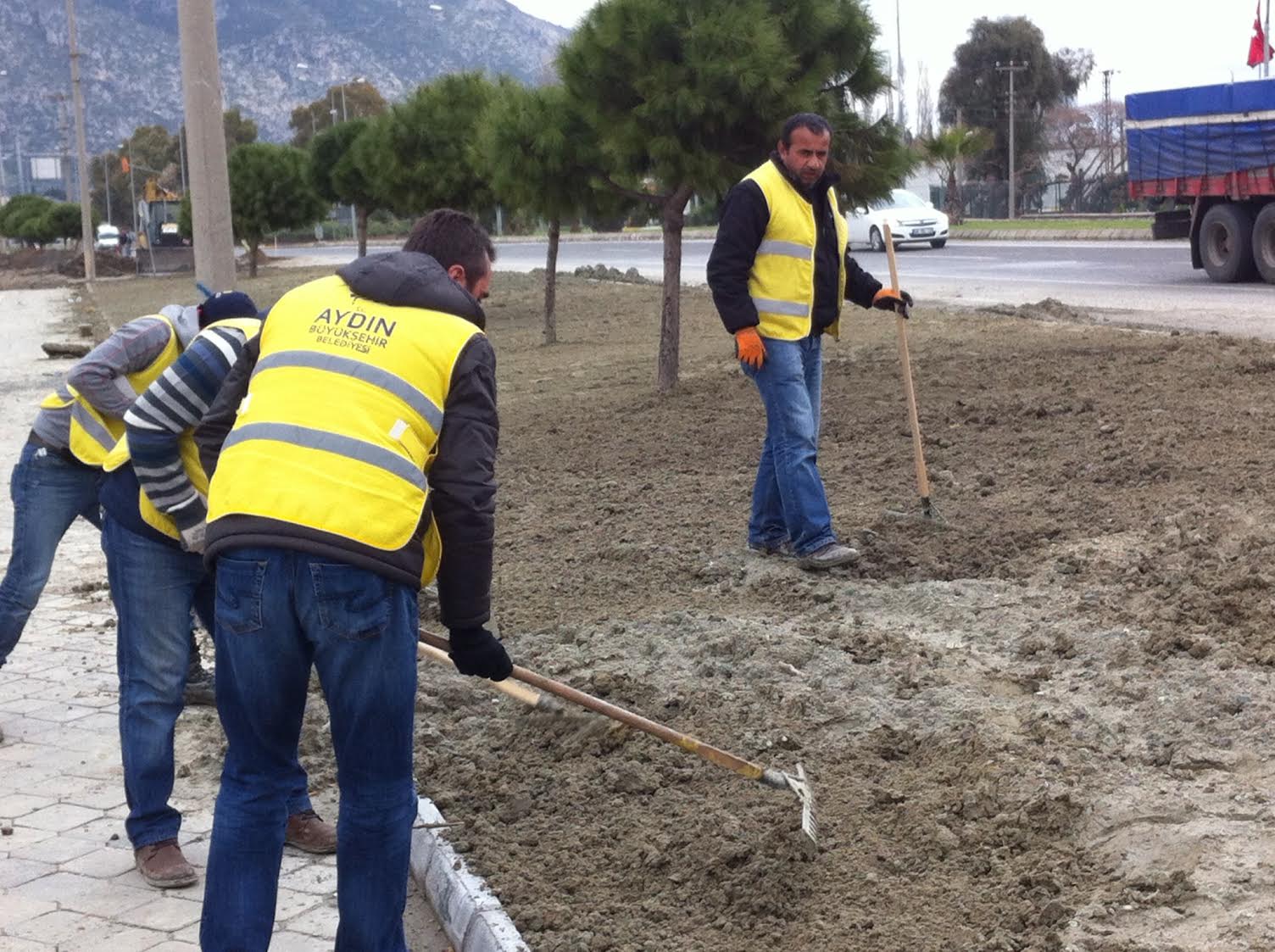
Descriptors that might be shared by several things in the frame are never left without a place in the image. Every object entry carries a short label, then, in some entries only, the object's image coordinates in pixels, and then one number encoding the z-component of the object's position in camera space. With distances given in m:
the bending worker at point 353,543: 3.25
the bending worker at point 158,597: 4.27
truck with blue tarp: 18.83
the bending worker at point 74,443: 4.77
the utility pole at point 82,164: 43.53
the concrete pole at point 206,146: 7.98
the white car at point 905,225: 32.81
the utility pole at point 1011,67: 62.87
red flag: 31.77
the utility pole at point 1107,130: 56.44
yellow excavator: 64.69
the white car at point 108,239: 72.12
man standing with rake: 6.63
